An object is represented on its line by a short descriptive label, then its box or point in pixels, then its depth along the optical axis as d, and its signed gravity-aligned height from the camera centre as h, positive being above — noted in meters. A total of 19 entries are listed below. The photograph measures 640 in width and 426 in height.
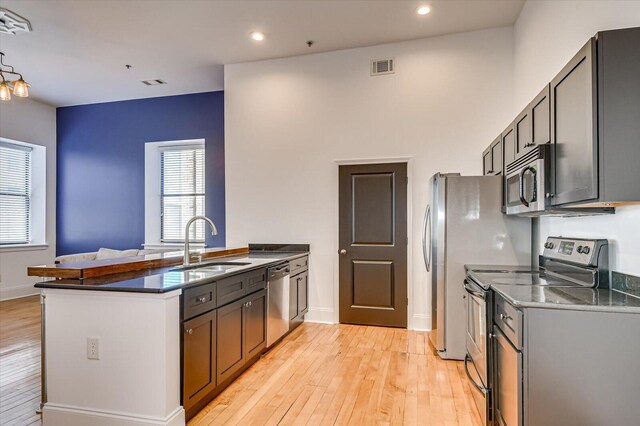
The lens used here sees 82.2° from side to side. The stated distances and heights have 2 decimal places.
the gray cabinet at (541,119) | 2.25 +0.62
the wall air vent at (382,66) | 4.65 +1.89
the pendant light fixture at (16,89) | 3.72 +1.28
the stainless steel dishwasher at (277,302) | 3.65 -0.92
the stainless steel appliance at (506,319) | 1.85 -0.61
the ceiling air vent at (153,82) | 5.76 +2.09
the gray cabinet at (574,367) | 1.57 -0.68
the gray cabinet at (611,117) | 1.62 +0.44
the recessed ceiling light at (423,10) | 3.82 +2.16
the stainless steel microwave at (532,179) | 2.17 +0.23
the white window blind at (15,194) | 6.24 +0.36
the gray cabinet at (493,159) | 3.48 +0.58
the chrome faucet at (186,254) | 3.20 -0.36
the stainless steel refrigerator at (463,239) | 3.33 -0.22
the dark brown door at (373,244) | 4.53 -0.37
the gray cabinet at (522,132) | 2.60 +0.62
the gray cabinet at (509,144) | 3.01 +0.60
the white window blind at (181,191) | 6.30 +0.42
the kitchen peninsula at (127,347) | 2.14 -0.81
